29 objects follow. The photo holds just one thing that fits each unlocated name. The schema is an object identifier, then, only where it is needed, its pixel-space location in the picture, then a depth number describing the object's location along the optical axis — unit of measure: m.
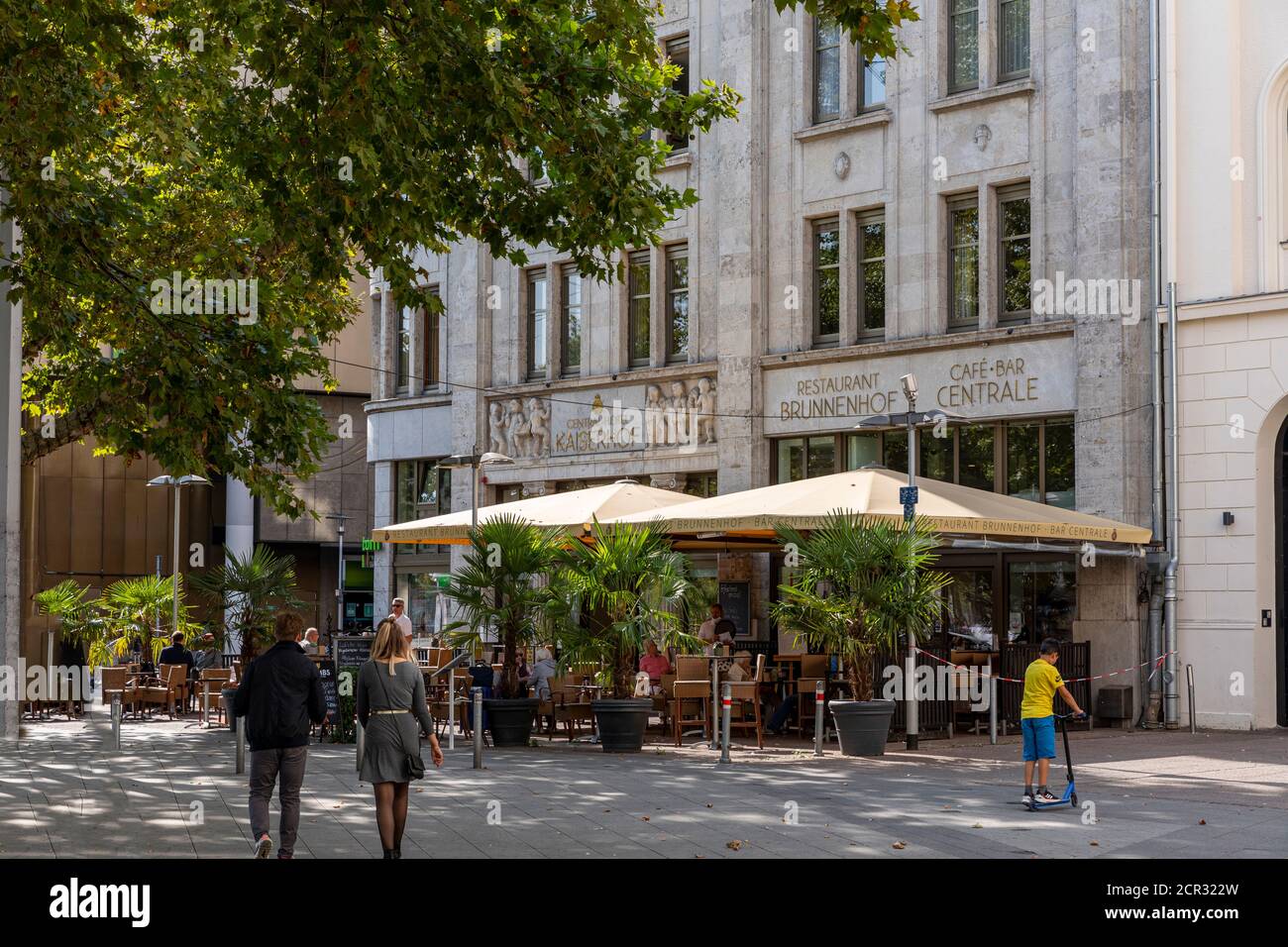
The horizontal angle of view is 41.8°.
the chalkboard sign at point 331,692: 20.95
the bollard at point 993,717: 20.28
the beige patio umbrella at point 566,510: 22.48
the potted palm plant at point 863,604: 18.81
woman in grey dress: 10.67
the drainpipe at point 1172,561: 23.67
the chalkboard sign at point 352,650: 21.67
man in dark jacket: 11.08
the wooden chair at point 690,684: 20.08
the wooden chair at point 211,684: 24.19
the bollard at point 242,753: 17.05
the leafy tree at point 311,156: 13.52
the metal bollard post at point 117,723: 19.77
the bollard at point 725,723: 17.73
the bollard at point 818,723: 18.67
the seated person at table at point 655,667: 21.95
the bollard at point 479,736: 17.06
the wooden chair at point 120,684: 24.56
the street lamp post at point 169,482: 28.92
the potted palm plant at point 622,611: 19.44
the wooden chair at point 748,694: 19.72
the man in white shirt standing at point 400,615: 22.50
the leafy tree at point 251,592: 23.09
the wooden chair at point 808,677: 20.91
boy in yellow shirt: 13.91
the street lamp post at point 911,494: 19.30
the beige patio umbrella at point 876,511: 19.67
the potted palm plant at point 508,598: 20.38
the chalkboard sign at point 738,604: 29.19
